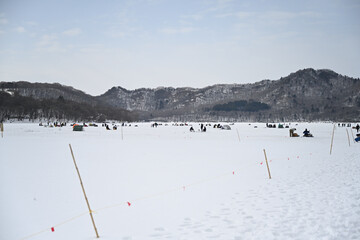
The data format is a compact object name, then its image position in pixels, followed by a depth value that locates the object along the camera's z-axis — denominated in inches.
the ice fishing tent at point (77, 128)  2275.8
